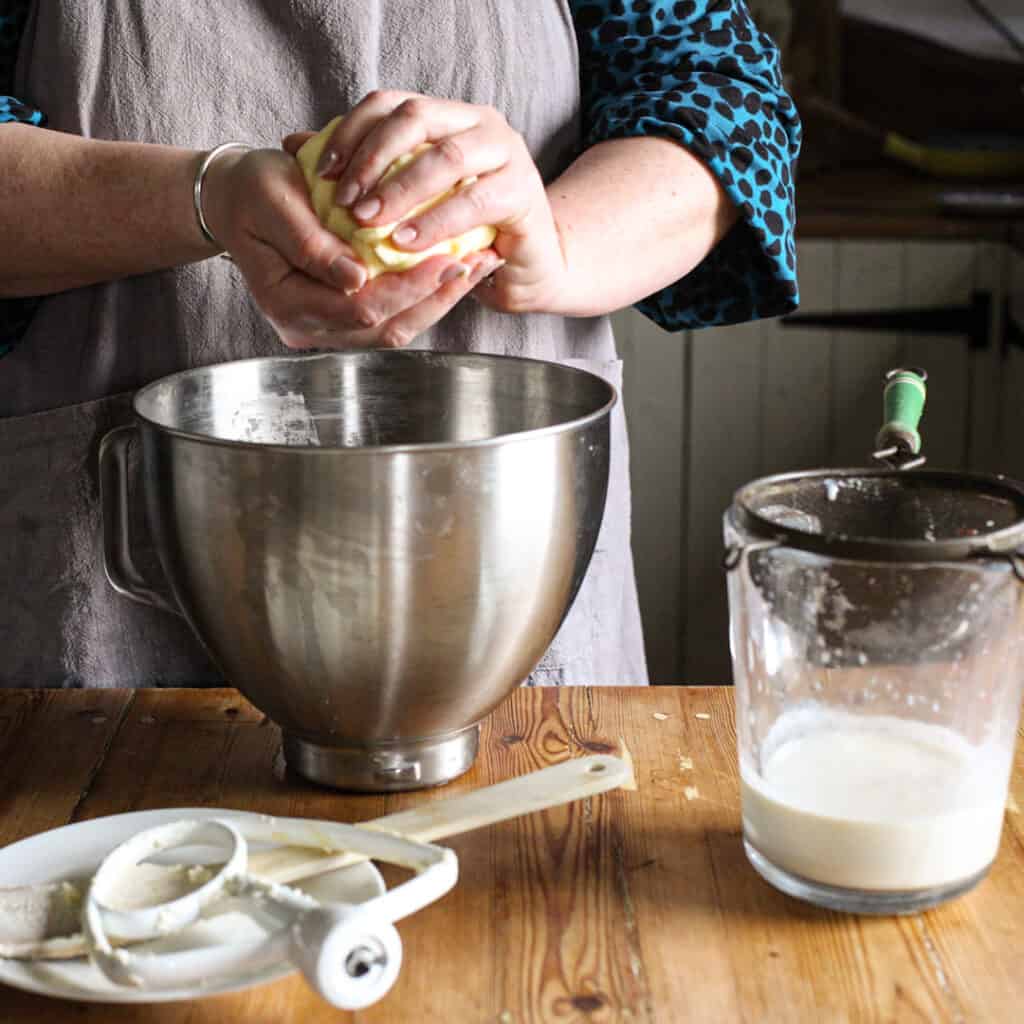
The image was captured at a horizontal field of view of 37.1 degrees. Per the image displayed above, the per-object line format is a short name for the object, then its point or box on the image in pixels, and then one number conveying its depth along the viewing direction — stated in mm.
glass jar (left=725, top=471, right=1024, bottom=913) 675
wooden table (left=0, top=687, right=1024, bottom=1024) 639
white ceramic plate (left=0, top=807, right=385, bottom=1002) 618
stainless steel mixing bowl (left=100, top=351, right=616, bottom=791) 721
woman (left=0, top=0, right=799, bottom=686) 927
